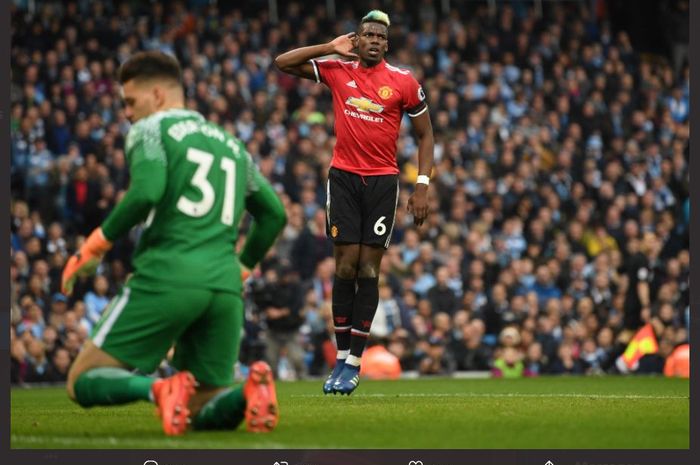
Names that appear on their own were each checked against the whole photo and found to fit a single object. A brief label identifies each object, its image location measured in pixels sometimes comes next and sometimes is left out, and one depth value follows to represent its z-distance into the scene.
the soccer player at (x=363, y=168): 22.52
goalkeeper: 15.45
